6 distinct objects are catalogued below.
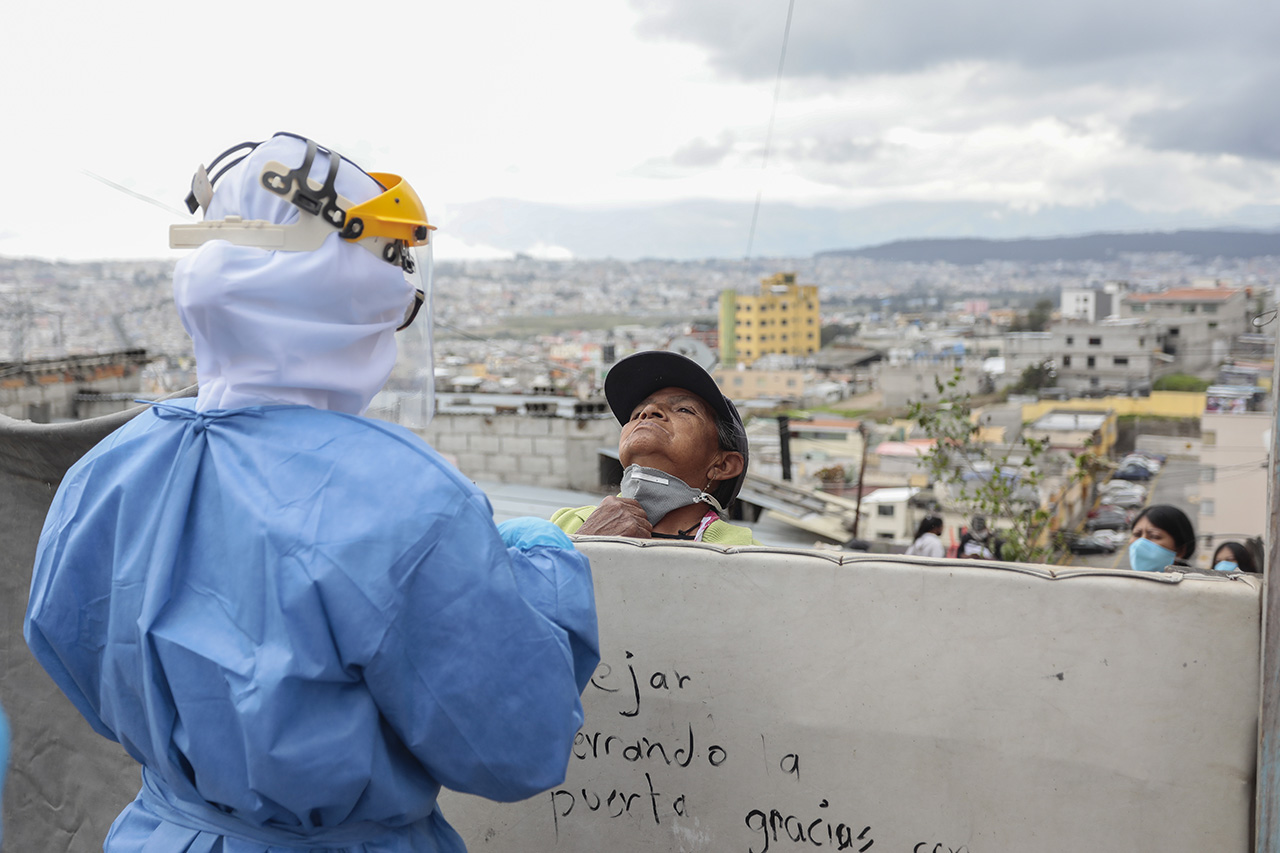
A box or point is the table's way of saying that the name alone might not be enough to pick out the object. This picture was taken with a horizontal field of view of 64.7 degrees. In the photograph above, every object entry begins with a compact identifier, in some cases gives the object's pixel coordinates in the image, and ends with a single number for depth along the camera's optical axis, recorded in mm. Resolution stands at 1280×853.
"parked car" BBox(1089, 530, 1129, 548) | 29977
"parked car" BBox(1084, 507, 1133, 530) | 33656
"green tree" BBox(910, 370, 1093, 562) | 9766
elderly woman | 2686
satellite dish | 15019
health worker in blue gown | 1290
